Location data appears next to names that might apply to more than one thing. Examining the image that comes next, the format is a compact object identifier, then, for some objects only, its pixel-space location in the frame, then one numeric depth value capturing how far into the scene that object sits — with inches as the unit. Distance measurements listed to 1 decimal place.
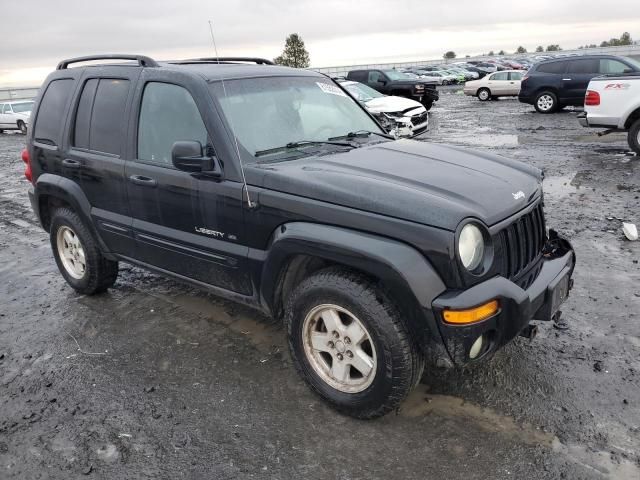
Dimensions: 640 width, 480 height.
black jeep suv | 106.4
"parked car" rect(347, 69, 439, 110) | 814.5
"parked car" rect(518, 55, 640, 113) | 672.4
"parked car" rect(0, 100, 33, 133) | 954.7
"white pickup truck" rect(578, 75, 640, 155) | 391.9
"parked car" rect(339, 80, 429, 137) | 513.7
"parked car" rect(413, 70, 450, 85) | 1744.7
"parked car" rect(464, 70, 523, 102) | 1003.9
